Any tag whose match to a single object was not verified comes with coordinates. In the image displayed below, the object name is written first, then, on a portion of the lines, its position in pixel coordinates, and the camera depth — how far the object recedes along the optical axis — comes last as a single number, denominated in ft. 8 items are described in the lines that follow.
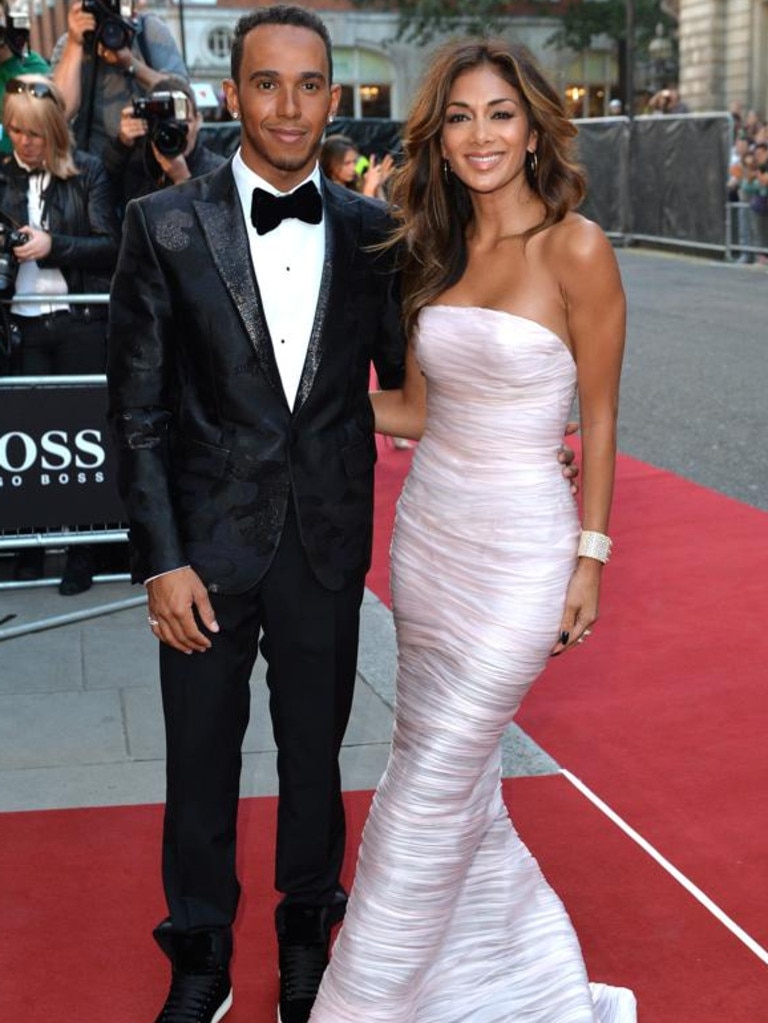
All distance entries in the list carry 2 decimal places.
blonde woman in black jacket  20.71
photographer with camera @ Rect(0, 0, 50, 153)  23.73
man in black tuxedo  9.95
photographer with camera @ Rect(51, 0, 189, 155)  22.67
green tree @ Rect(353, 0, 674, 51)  178.81
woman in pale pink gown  9.80
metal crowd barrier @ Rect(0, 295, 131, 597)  20.48
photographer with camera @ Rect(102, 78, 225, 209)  20.33
